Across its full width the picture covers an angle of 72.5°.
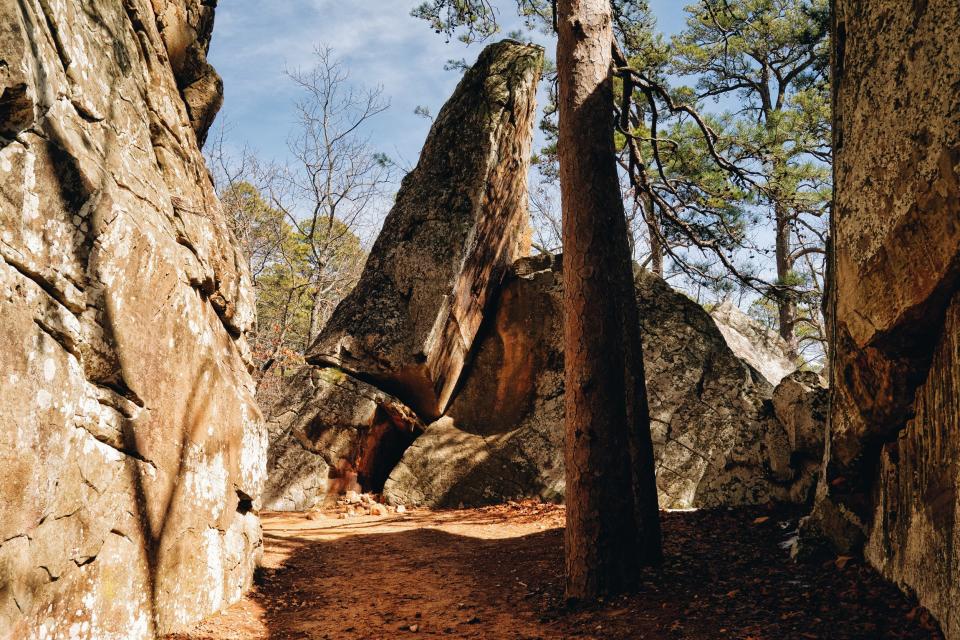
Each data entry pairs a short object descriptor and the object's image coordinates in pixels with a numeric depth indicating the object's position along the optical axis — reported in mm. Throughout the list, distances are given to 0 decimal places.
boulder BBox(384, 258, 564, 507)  9469
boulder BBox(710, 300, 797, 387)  10852
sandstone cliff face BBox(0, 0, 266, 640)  3188
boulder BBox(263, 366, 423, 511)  9445
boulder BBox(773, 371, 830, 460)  5887
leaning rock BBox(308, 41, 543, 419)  10133
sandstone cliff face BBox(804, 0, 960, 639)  3123
